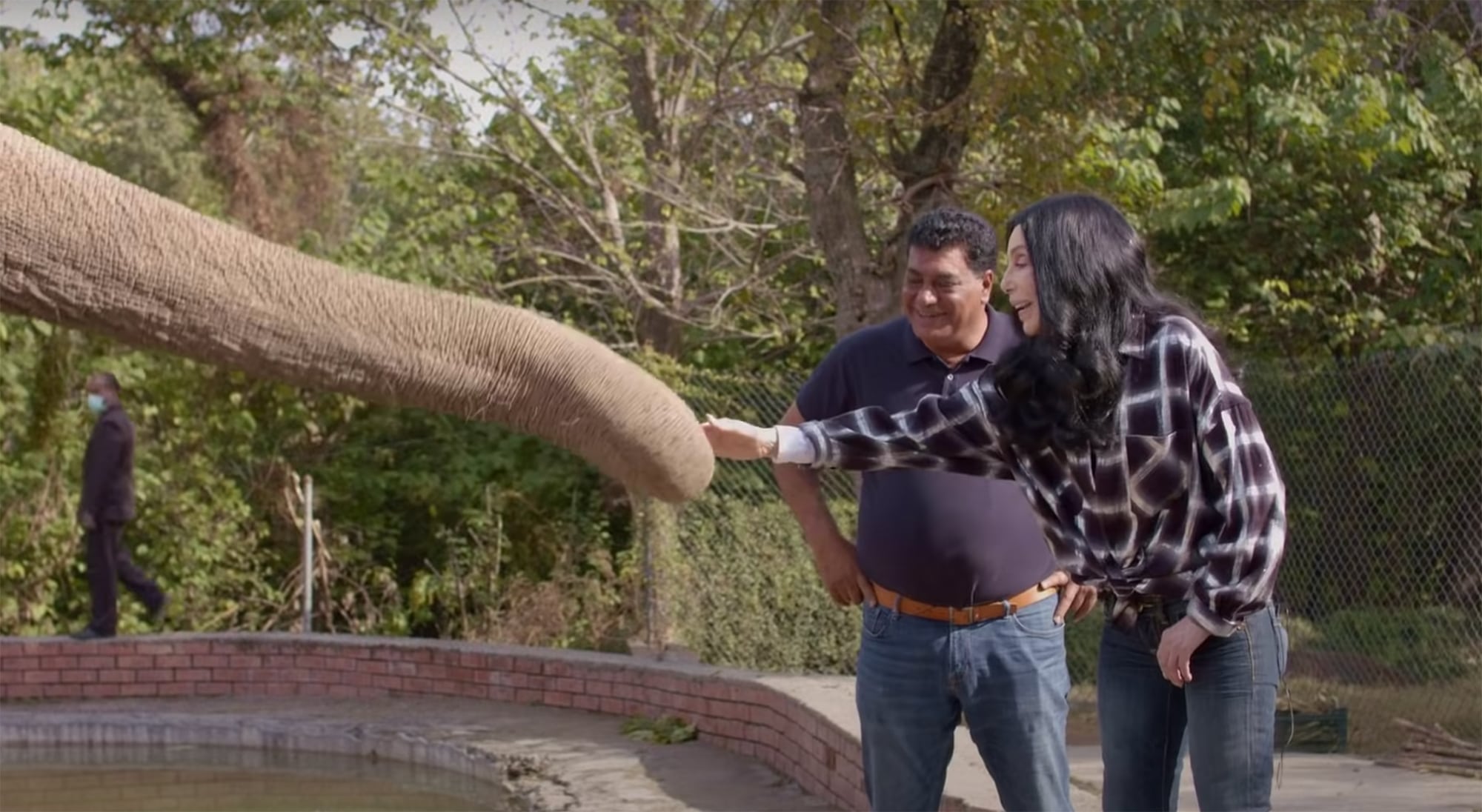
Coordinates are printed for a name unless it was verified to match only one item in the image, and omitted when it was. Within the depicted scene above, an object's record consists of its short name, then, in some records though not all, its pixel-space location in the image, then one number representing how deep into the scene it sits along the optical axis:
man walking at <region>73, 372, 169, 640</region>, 12.09
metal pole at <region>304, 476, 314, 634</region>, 12.68
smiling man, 4.73
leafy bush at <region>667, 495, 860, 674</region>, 11.30
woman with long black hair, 3.65
